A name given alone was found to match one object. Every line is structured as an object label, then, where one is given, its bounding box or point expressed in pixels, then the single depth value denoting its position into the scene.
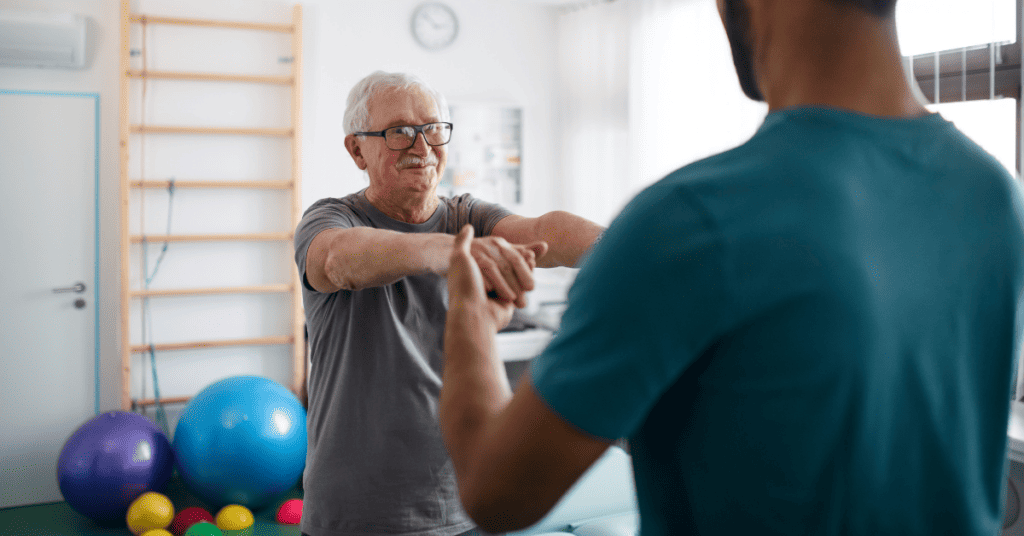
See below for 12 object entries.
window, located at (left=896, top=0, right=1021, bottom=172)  2.71
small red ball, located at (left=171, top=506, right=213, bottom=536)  3.38
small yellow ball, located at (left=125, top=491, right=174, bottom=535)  3.35
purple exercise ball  3.41
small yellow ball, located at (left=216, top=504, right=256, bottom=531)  3.46
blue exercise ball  3.45
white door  4.05
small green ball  3.19
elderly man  1.41
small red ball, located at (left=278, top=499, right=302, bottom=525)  3.58
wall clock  4.85
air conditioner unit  3.80
